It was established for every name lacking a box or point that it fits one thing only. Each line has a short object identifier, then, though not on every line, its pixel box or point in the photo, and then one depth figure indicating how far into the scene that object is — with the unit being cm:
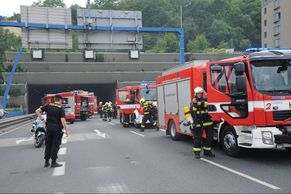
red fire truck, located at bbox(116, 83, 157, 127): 2128
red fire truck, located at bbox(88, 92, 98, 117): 3746
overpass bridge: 5250
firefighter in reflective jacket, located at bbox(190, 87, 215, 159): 977
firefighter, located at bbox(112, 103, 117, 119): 3522
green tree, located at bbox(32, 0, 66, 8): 12510
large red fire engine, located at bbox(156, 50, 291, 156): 850
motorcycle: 1327
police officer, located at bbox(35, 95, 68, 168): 905
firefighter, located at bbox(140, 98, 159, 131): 1894
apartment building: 6212
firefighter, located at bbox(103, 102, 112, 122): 3063
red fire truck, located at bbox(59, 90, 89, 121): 3021
